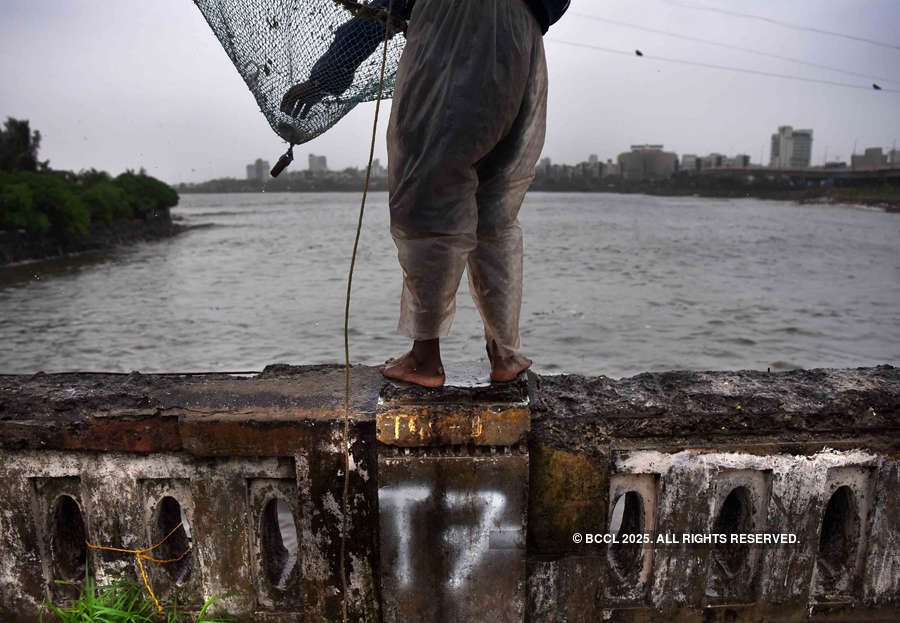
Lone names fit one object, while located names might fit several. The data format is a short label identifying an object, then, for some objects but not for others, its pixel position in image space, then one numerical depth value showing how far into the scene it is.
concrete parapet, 1.96
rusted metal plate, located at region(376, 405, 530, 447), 1.93
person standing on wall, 1.85
